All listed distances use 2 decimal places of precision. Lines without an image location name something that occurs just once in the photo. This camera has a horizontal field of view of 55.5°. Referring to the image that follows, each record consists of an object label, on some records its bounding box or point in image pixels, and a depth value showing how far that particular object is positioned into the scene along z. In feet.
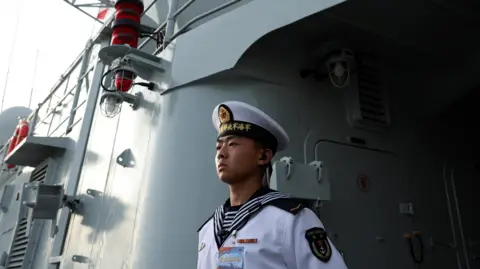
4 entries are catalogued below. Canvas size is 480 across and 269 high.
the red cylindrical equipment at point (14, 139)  19.94
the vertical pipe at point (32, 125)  17.30
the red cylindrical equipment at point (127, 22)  10.17
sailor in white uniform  3.83
